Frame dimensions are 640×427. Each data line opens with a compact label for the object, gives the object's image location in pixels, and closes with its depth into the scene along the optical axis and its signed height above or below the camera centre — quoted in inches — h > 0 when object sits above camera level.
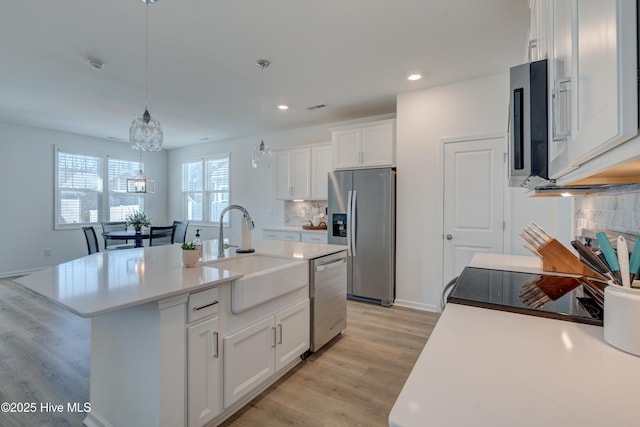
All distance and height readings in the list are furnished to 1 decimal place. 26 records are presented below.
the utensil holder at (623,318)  29.5 -10.5
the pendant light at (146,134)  94.0 +25.2
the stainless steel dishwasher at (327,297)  100.3 -29.7
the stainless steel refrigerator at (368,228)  148.9 -7.4
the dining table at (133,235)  189.8 -14.5
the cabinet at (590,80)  16.4 +9.4
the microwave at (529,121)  35.9 +11.8
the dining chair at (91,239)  189.9 -16.8
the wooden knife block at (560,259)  64.0 -9.6
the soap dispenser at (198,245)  77.3 -8.3
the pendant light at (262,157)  130.3 +24.9
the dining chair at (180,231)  220.1 -13.3
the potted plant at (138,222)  205.0 -6.7
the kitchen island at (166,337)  55.4 -26.8
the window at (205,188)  255.4 +22.0
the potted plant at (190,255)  75.7 -10.6
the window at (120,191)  254.2 +18.9
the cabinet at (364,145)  154.3 +36.9
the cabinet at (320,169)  189.2 +28.6
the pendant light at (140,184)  187.5 +18.7
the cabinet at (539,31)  41.7 +29.1
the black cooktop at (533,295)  41.5 -13.3
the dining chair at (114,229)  217.3 -12.2
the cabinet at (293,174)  198.1 +27.1
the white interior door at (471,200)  127.0 +6.4
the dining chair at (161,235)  193.3 -14.8
